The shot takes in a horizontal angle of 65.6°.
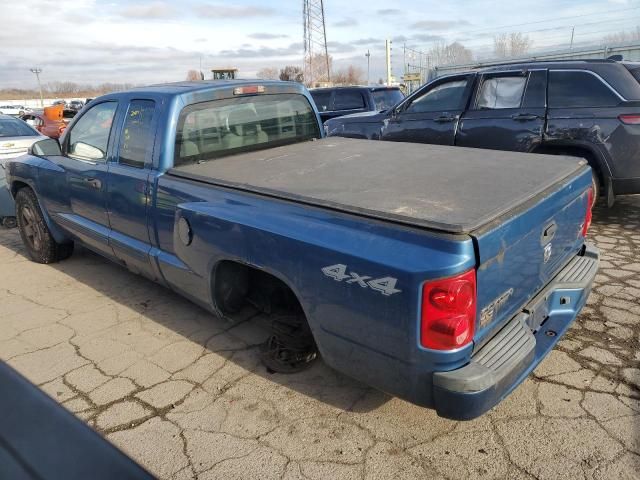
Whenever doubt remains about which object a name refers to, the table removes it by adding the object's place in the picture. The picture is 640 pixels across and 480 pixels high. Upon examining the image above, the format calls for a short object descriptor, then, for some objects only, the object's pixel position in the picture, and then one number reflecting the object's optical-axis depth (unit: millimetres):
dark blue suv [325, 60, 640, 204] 4945
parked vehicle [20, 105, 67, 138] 15838
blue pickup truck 2006
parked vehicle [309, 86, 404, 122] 11039
